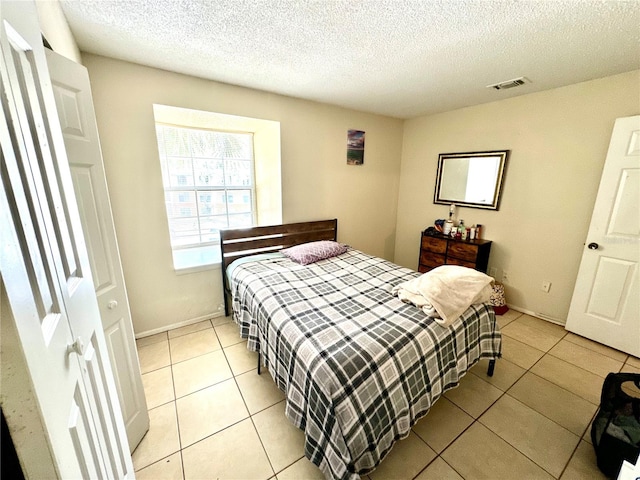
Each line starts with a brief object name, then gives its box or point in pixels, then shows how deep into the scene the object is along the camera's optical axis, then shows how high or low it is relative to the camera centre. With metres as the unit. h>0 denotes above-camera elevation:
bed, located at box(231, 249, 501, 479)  1.12 -0.89
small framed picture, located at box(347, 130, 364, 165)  3.37 +0.54
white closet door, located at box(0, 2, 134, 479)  0.48 -0.19
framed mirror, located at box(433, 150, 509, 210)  2.94 +0.12
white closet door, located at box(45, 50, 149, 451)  1.04 -0.17
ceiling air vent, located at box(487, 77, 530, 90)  2.28 +0.96
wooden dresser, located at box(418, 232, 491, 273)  2.93 -0.78
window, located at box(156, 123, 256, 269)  2.62 +0.01
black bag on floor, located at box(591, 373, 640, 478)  1.23 -1.19
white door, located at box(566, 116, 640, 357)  2.11 -0.57
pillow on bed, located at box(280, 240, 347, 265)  2.59 -0.68
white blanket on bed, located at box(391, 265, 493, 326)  1.55 -0.67
